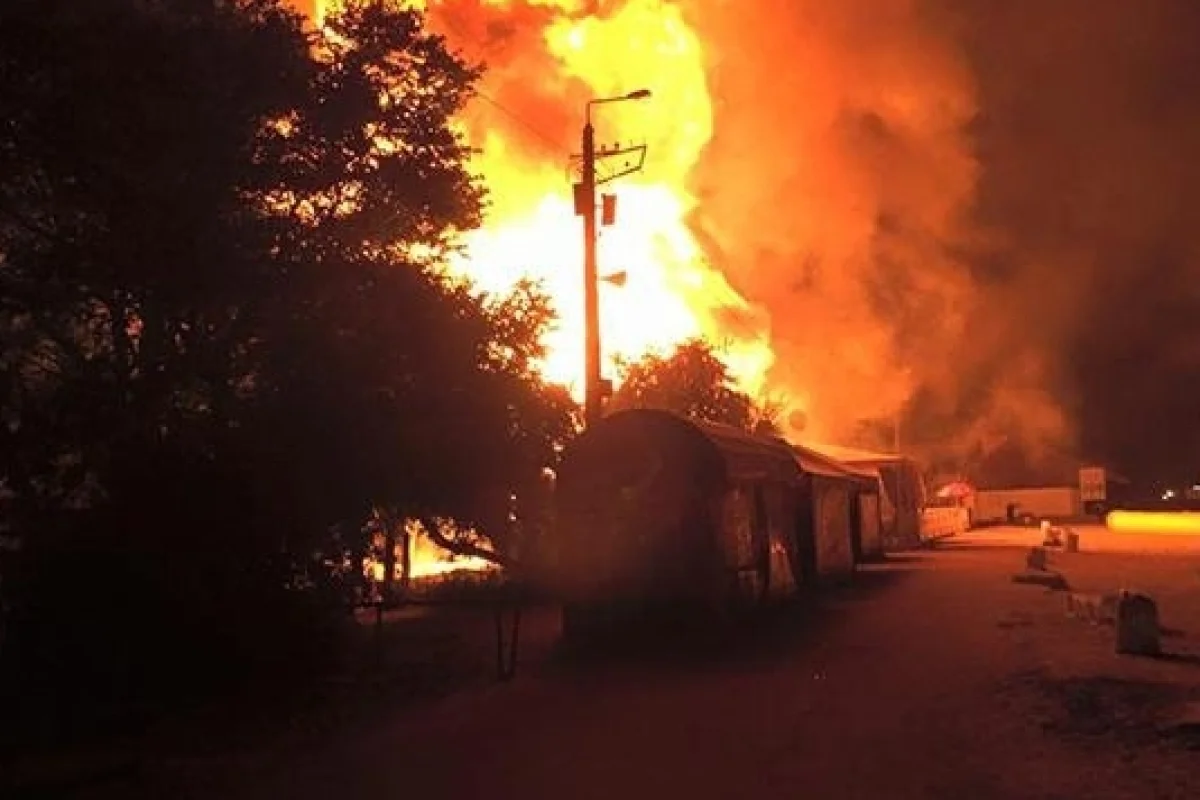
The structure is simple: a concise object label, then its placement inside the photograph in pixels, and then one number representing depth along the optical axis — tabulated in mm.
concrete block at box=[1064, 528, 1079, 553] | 40531
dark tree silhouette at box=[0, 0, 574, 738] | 12797
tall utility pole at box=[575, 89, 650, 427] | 23703
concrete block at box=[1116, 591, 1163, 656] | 14883
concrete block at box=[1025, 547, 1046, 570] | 30516
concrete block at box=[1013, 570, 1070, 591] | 25438
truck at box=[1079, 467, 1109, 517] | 77688
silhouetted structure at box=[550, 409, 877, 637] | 18281
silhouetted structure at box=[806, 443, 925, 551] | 48125
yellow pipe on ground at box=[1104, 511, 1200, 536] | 53188
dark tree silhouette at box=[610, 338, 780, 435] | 36250
